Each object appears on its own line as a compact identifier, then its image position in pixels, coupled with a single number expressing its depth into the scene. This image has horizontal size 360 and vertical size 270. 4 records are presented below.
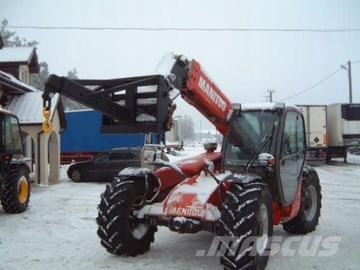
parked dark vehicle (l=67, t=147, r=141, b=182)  16.69
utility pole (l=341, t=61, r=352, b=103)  42.69
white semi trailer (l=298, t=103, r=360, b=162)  24.52
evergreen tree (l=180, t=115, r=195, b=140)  134.88
